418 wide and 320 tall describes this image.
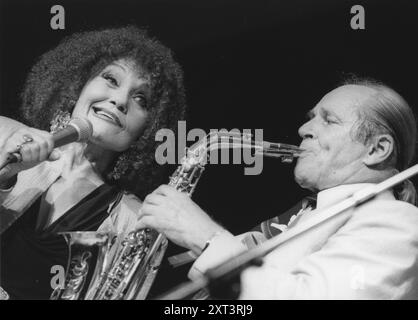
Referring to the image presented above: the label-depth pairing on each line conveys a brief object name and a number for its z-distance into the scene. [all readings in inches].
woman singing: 105.4
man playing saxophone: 90.0
